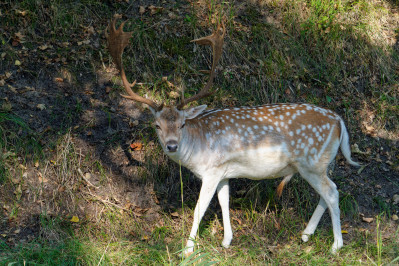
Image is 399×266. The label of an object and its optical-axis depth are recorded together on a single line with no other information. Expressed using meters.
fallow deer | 10.91
